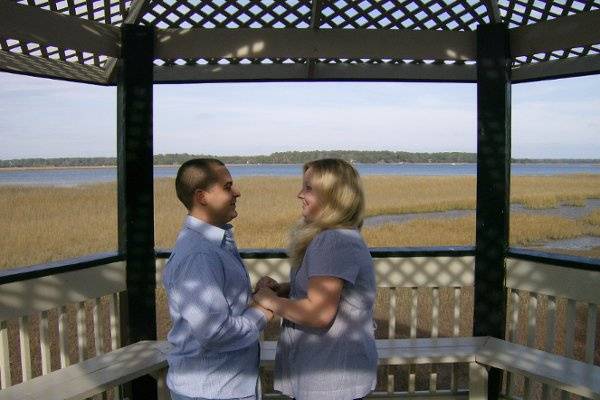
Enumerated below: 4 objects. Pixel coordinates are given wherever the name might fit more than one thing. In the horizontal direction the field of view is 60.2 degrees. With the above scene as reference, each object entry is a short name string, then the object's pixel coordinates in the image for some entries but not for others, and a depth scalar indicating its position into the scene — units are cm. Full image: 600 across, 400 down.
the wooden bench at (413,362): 221
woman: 147
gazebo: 267
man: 135
